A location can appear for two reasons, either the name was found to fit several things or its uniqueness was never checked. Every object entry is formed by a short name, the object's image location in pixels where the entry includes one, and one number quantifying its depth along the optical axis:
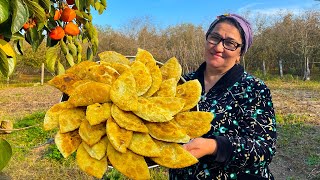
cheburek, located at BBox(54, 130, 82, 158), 0.85
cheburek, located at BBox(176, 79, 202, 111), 0.96
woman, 1.19
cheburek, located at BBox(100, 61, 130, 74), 0.93
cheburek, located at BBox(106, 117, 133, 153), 0.80
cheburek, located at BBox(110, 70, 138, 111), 0.83
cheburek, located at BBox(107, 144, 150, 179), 0.83
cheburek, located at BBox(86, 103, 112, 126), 0.81
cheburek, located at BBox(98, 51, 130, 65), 0.99
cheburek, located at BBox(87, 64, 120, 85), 0.88
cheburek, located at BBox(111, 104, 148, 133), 0.82
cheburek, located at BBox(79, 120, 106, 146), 0.82
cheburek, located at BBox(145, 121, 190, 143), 0.86
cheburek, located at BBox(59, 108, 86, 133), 0.85
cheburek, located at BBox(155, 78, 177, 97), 0.92
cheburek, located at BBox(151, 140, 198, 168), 0.86
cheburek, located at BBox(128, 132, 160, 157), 0.83
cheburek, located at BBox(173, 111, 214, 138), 0.93
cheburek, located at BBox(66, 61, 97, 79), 0.93
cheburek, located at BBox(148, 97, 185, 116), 0.87
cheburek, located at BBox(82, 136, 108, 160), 0.83
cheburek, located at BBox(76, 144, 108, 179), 0.85
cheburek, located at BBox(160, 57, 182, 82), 1.01
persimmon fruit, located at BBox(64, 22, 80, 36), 1.38
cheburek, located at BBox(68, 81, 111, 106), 0.84
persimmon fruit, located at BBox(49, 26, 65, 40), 1.35
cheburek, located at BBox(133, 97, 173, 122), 0.85
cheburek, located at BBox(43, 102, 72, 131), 0.87
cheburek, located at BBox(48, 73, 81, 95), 0.91
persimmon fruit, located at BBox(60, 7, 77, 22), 1.36
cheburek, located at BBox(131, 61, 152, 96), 0.90
